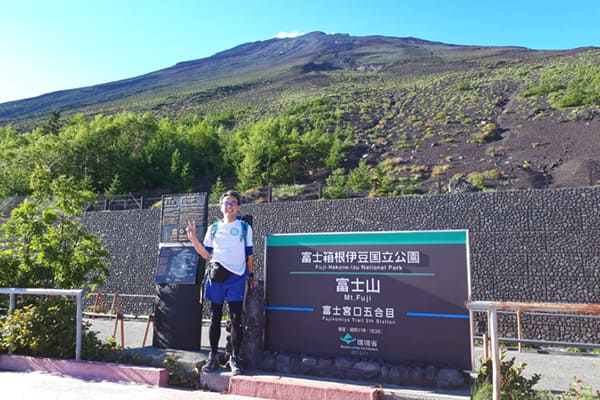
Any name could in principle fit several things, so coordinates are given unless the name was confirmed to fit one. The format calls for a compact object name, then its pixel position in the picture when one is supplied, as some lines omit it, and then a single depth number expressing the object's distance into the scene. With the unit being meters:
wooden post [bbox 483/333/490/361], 4.99
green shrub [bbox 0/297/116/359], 4.82
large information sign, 3.88
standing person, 4.24
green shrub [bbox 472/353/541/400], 3.45
